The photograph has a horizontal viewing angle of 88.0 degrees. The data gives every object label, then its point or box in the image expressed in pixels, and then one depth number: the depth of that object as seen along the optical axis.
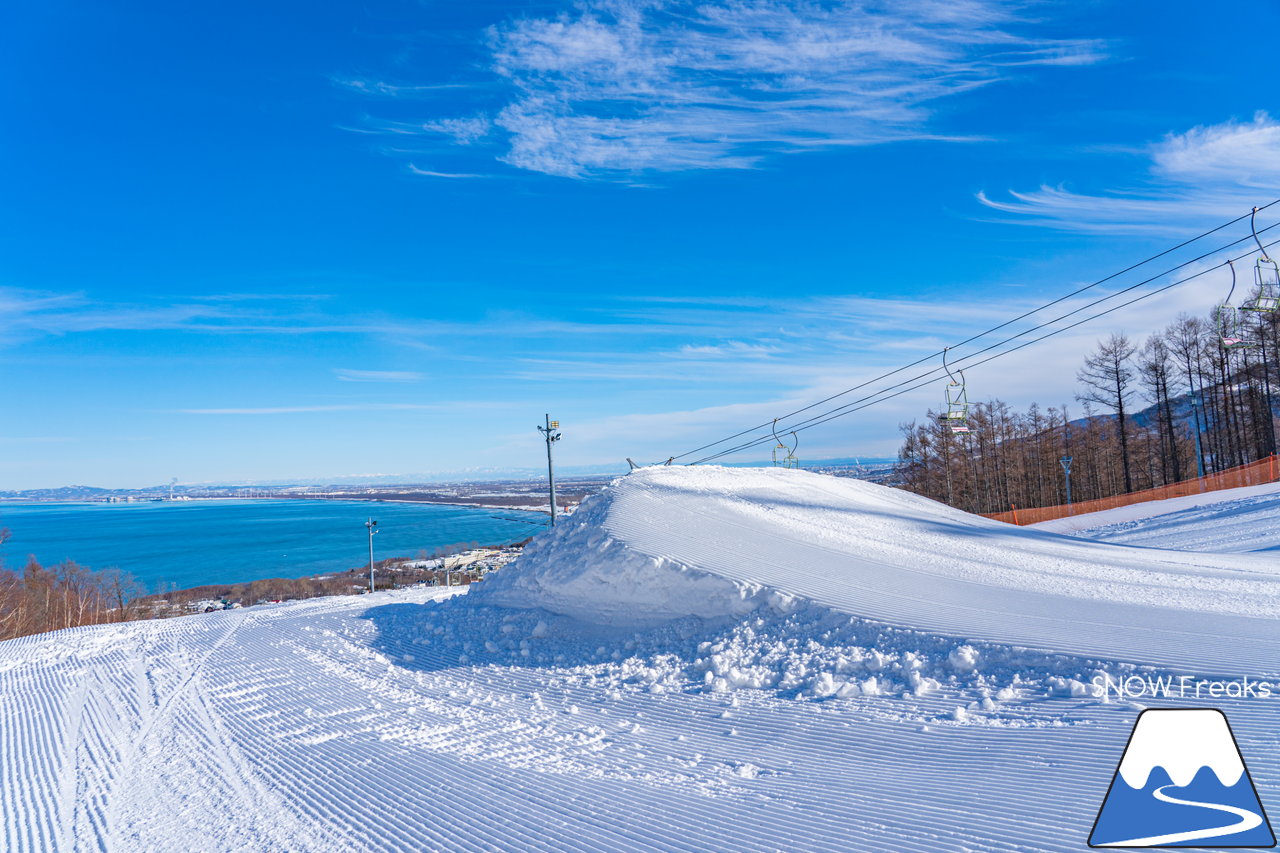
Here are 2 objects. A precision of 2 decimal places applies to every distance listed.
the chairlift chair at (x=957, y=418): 15.11
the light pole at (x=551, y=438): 25.55
